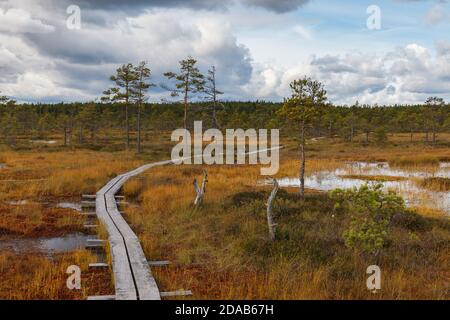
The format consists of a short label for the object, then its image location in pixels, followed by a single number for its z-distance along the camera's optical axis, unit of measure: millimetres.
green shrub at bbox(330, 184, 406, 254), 8297
